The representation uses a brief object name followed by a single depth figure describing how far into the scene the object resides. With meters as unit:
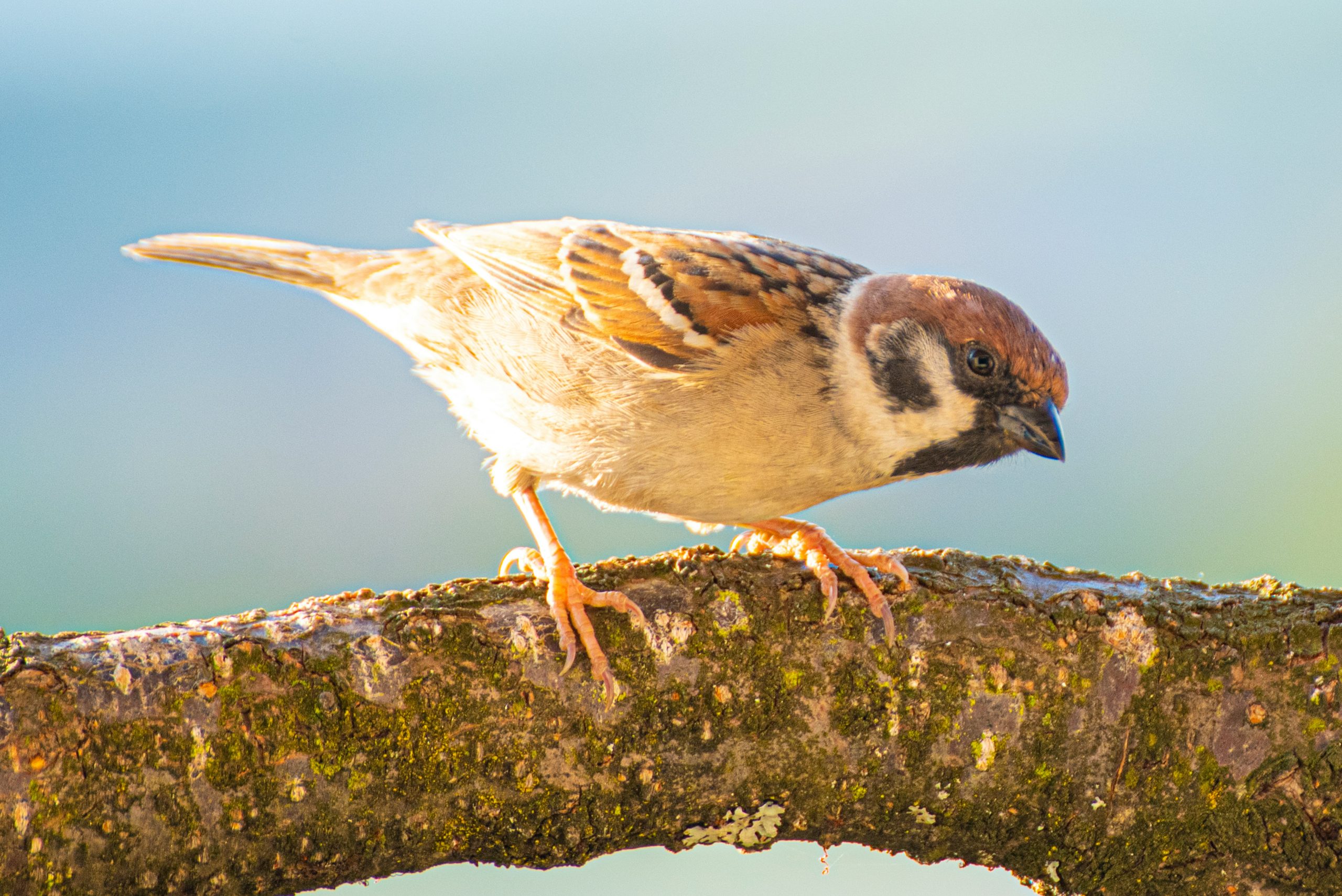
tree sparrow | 5.32
